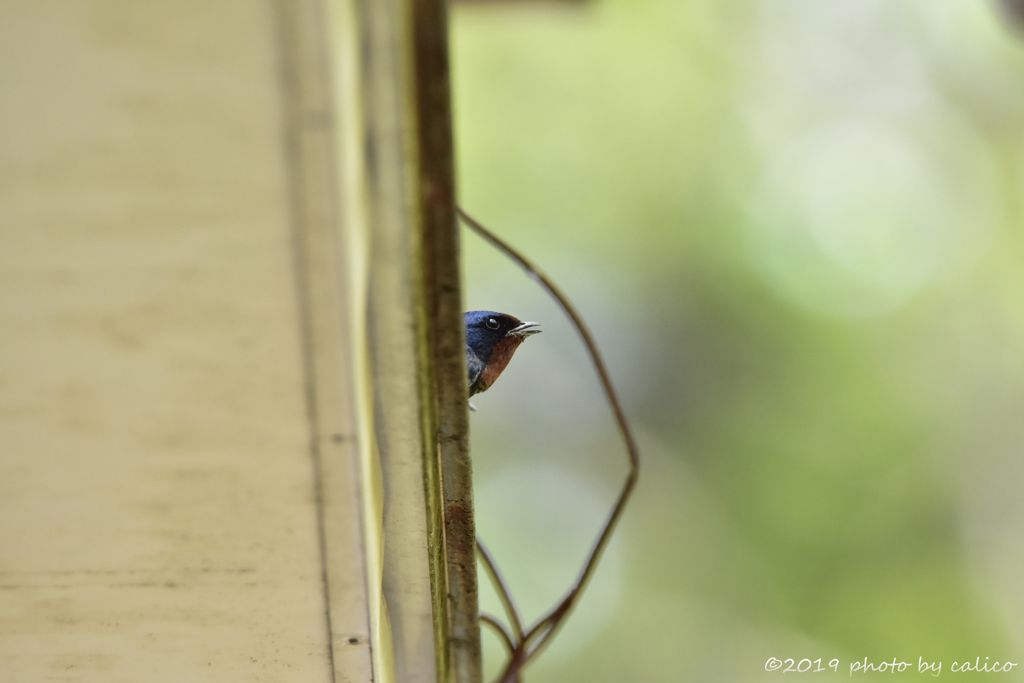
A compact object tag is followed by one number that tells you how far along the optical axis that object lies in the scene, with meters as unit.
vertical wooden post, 2.69
